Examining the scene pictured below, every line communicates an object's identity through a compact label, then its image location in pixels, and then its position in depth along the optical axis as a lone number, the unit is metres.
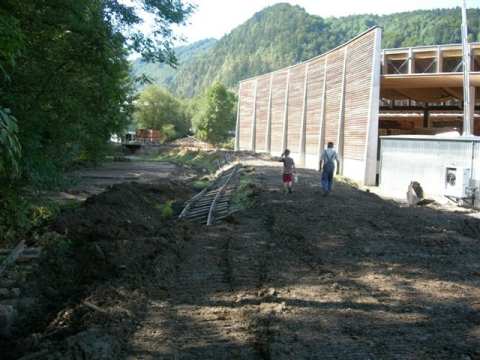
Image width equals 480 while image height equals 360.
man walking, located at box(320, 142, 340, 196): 14.66
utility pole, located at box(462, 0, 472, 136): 23.14
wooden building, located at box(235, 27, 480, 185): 27.25
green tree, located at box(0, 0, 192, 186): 8.38
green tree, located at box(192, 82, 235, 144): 74.25
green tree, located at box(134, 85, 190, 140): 93.88
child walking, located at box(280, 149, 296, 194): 15.22
